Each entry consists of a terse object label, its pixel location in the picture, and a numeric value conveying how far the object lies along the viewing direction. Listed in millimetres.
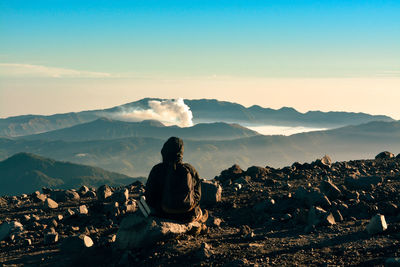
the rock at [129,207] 16828
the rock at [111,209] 16406
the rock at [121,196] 18672
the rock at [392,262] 9136
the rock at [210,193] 17344
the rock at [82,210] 16453
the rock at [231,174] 24219
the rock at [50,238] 13663
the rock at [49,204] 18722
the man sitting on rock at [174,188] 12312
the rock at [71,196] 20789
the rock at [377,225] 11992
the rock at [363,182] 17880
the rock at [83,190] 21994
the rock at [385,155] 28602
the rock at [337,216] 13813
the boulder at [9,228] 14441
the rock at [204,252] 10531
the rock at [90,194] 21812
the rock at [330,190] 16438
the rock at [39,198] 20859
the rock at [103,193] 19703
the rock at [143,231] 11609
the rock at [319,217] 13172
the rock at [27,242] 13594
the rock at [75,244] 12391
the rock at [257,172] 23305
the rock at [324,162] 24334
